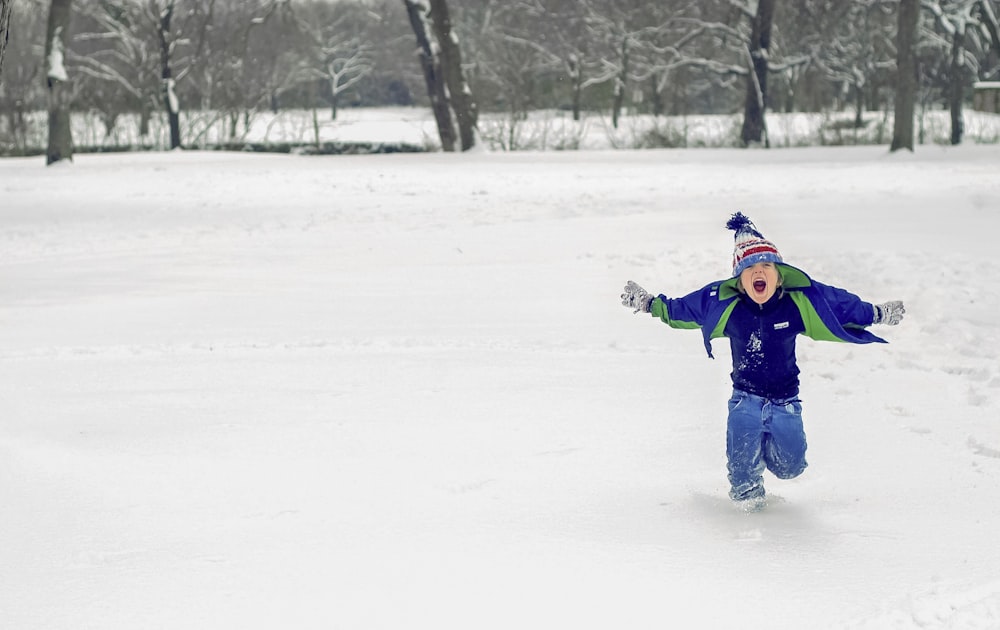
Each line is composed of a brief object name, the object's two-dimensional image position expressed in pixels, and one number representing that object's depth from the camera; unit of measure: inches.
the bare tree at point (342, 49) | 3016.7
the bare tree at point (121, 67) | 1624.0
